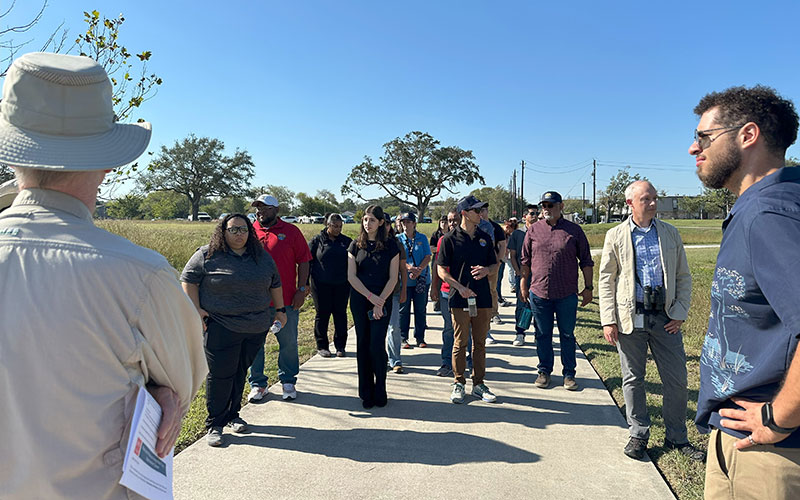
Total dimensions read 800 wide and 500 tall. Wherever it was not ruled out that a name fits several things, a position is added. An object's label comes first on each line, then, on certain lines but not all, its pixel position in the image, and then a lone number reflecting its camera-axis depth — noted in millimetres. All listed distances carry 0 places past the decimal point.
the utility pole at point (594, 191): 64863
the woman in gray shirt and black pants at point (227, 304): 4035
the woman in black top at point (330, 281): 6742
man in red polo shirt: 5027
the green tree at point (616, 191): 70000
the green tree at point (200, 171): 60156
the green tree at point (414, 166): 54719
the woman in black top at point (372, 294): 4852
